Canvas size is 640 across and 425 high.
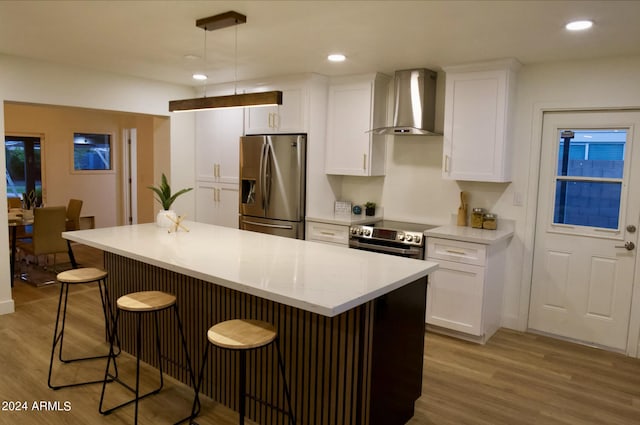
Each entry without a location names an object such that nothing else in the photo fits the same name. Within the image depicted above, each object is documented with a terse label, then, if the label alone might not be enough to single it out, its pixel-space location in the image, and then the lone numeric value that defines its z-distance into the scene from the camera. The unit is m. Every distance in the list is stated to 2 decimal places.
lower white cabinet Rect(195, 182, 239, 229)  5.46
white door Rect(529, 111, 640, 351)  3.71
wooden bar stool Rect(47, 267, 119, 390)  3.00
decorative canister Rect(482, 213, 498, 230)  4.13
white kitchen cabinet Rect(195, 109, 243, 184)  5.38
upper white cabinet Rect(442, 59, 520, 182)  3.86
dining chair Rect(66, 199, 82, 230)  6.34
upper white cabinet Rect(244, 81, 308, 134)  4.75
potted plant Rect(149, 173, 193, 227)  3.65
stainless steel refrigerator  4.77
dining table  5.22
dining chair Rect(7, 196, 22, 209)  6.72
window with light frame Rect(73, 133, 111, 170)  7.75
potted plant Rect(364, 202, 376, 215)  4.88
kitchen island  2.19
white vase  3.67
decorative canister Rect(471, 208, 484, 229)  4.20
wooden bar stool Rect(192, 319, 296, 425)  2.04
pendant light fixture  2.83
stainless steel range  4.04
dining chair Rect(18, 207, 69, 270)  5.30
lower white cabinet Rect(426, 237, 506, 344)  3.78
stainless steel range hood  4.22
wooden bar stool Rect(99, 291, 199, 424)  2.54
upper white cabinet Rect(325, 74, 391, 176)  4.56
